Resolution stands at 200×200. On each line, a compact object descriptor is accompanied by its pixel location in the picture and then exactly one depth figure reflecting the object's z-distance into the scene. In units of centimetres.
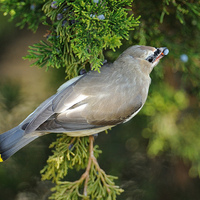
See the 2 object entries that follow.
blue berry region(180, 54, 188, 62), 548
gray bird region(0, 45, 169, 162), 466
